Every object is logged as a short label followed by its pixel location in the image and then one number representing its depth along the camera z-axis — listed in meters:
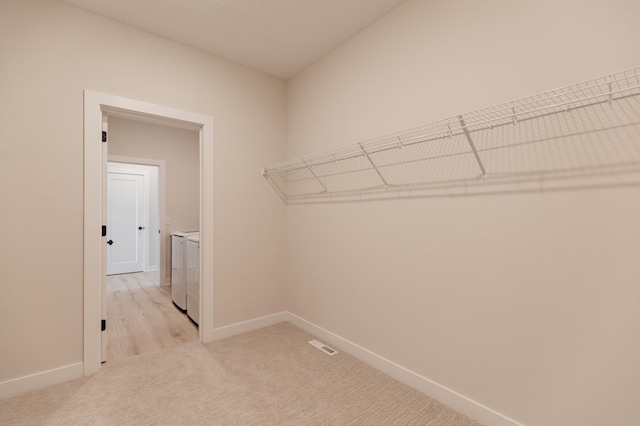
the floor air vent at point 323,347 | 2.43
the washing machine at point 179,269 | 3.49
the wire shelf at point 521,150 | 1.22
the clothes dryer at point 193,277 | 2.97
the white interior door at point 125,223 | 5.63
